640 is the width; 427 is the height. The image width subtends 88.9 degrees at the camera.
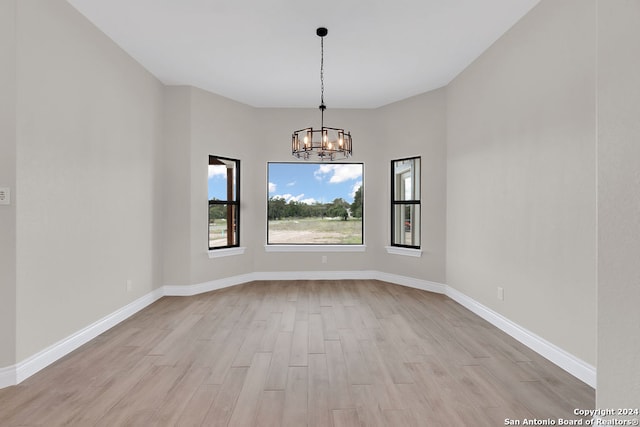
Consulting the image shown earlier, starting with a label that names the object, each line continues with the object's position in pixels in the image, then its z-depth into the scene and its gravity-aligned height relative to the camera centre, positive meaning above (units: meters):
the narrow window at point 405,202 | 5.16 +0.13
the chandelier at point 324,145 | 3.31 +0.71
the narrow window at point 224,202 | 5.11 +0.14
